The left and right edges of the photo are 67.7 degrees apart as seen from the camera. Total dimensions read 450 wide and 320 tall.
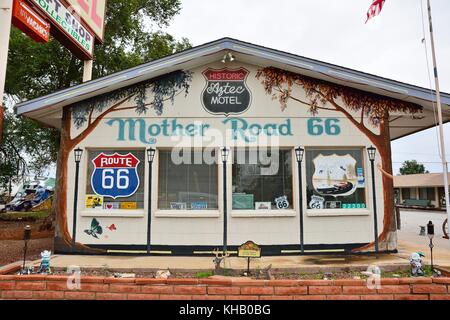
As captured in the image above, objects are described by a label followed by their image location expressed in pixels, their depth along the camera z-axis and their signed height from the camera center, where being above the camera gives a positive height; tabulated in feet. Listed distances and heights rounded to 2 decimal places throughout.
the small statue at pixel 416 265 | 20.84 -3.97
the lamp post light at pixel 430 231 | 21.89 -1.91
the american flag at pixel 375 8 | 25.34 +14.57
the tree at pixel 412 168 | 220.29 +22.37
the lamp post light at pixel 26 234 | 21.33 -1.97
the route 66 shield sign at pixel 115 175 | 28.27 +2.33
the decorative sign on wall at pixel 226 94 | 28.66 +9.21
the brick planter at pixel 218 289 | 17.10 -4.43
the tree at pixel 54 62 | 49.44 +21.81
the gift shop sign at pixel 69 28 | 27.71 +16.13
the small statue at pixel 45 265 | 21.57 -3.96
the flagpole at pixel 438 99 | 23.55 +7.30
